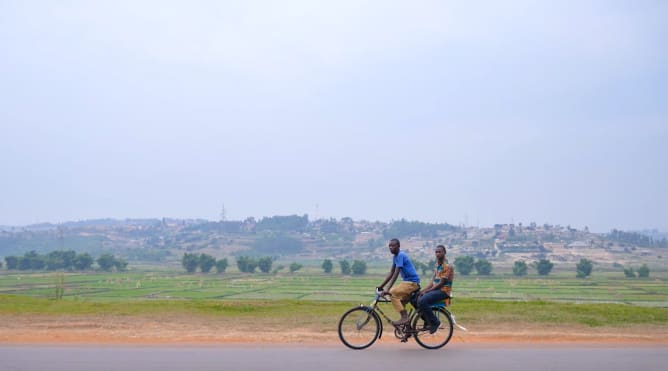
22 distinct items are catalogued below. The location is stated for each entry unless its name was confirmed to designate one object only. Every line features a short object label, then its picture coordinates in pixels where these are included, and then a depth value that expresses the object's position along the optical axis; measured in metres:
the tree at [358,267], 84.03
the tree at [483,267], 79.81
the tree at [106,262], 84.25
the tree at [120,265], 87.56
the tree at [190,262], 85.94
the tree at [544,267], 80.00
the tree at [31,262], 82.31
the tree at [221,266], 88.62
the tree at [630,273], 74.94
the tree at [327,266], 87.56
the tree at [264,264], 89.31
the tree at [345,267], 85.80
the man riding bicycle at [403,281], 11.48
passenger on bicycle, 11.42
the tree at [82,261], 82.56
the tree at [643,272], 72.32
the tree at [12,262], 82.44
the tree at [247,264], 89.94
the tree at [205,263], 87.50
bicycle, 11.34
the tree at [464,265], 78.75
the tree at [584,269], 76.69
